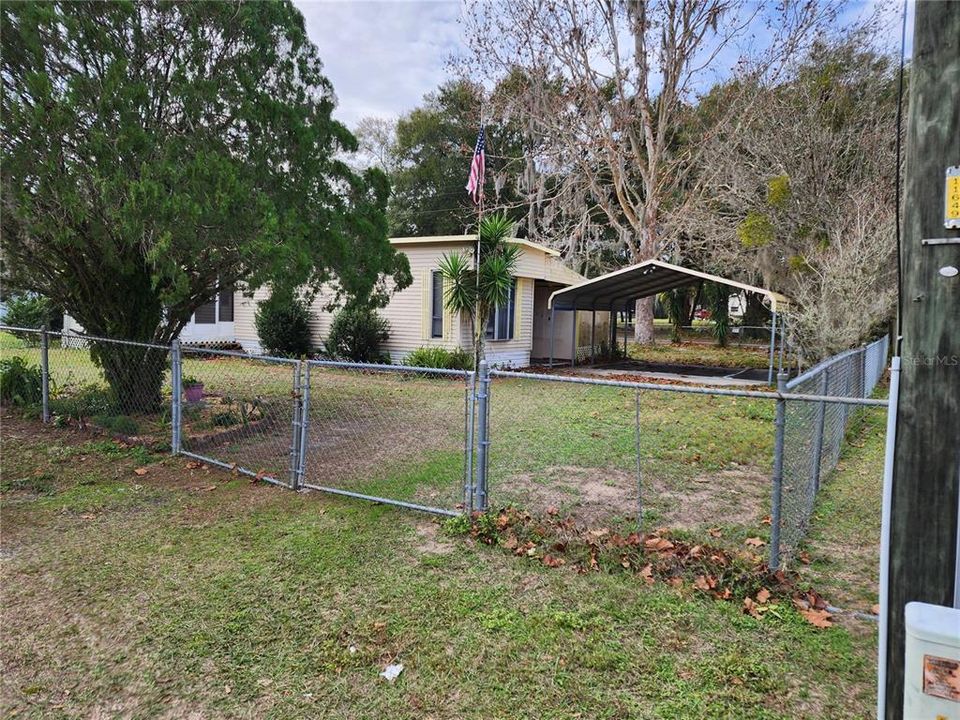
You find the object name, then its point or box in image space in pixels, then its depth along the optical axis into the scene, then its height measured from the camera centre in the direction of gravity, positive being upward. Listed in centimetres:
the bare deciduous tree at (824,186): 1165 +436
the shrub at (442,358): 1392 -48
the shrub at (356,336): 1501 +0
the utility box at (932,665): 172 -92
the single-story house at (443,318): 1484 +55
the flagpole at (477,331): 1332 +16
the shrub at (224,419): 775 -111
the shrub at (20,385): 845 -79
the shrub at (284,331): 1603 +11
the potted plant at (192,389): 893 -85
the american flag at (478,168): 1285 +372
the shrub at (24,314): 1623 +42
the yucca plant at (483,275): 1354 +144
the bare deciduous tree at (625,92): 1880 +857
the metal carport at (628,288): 1419 +152
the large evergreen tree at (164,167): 581 +177
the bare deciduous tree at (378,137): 3428 +1143
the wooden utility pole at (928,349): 192 +0
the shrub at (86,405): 773 -98
